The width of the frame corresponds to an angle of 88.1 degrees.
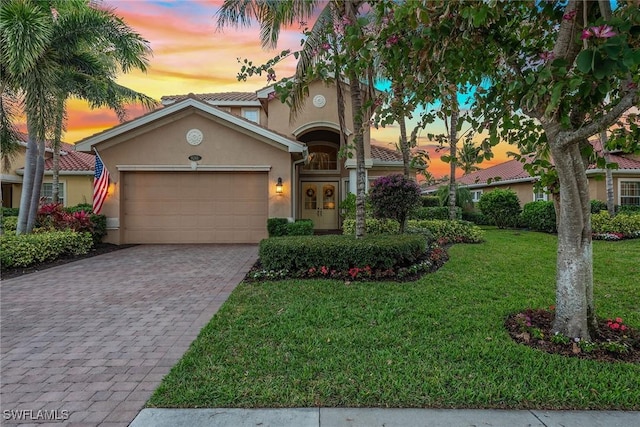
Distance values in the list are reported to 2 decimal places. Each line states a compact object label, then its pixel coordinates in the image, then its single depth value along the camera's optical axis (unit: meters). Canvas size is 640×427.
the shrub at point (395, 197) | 9.55
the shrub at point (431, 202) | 16.45
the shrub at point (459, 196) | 16.91
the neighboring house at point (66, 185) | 17.28
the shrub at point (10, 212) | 15.27
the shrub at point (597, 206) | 14.21
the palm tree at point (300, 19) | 7.31
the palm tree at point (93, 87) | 10.40
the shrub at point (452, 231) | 11.33
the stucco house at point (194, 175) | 11.57
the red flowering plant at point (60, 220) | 10.13
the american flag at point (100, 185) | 10.74
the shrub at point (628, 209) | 13.97
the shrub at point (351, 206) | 12.05
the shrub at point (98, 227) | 10.83
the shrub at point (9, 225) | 11.55
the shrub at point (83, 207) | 11.75
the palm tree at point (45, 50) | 8.02
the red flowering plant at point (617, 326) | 3.84
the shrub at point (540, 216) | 13.92
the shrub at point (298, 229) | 11.06
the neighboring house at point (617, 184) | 15.54
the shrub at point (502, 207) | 16.64
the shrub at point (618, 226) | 11.89
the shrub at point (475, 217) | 18.59
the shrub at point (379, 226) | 11.08
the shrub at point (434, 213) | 14.26
